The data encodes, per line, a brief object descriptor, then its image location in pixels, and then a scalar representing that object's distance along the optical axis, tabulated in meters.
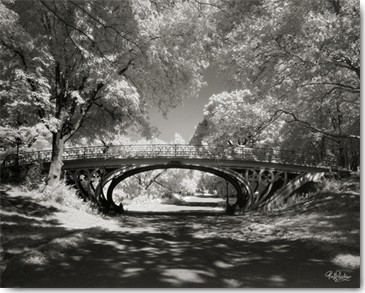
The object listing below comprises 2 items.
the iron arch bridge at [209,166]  24.41
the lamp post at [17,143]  17.42
